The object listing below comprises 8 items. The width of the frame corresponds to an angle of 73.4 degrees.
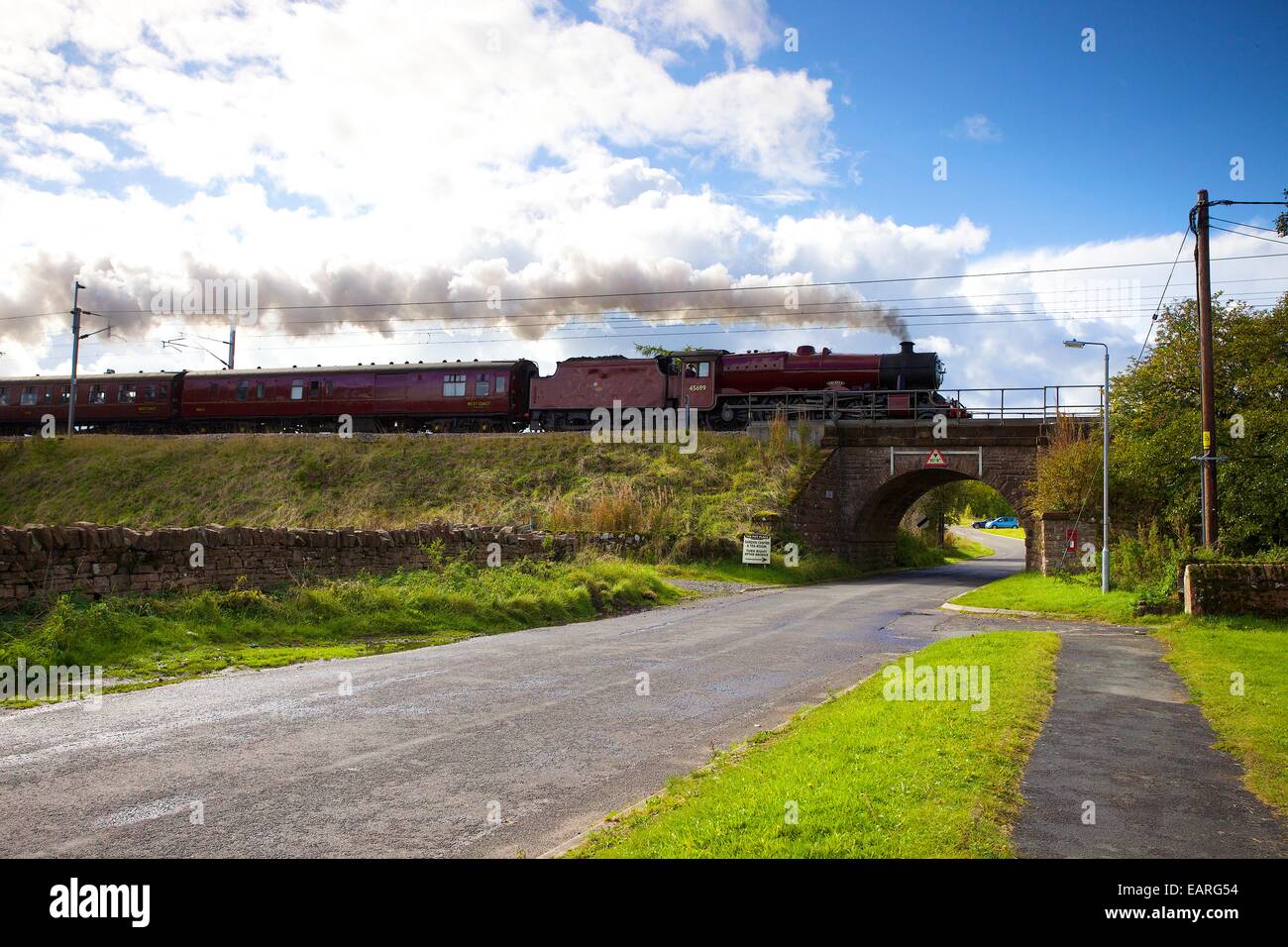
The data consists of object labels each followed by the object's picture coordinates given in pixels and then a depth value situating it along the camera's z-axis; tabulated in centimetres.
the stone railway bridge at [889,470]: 3184
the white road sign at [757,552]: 2916
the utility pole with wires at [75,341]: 4166
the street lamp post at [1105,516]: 2095
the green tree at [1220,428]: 1991
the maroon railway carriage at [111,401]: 4597
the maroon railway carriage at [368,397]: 4109
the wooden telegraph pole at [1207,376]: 1828
